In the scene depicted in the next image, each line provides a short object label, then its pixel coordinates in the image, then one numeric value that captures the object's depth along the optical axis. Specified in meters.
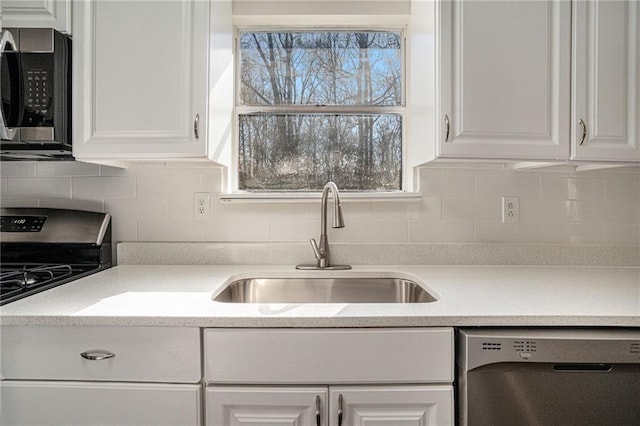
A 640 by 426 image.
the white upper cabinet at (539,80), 1.35
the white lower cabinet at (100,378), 1.00
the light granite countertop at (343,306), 1.00
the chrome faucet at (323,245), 1.54
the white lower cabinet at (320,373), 1.01
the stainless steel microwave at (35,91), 1.27
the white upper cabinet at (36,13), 1.34
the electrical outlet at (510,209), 1.71
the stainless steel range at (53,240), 1.55
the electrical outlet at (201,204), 1.70
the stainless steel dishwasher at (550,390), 1.00
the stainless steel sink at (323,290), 1.57
